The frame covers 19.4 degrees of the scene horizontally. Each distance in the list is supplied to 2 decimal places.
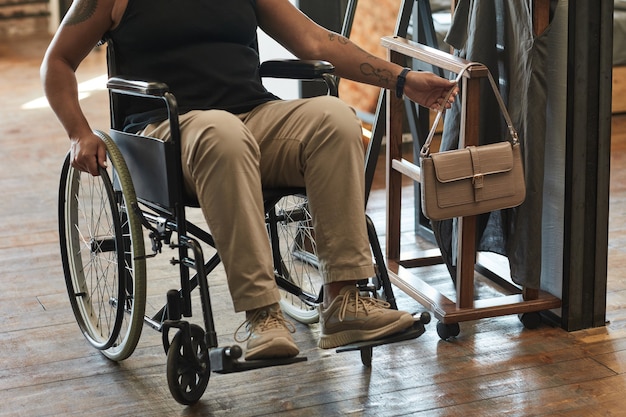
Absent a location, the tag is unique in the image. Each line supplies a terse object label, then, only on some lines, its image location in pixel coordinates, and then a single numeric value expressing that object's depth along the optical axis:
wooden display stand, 4.15
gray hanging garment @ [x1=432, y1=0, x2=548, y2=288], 4.21
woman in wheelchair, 3.50
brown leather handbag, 4.02
